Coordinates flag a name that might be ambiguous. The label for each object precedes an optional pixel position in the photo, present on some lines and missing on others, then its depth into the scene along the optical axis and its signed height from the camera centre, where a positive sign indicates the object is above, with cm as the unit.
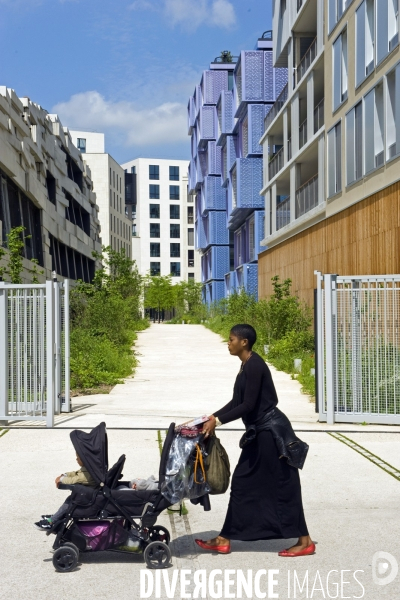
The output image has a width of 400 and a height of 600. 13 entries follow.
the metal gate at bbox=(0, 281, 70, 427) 1220 -56
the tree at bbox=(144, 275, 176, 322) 9262 +198
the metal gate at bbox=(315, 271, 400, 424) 1212 -60
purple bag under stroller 551 -154
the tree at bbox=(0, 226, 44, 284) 1864 +140
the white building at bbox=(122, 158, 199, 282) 11681 +1334
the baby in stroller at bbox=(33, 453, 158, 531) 552 -121
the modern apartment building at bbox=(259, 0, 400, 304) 1923 +521
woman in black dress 555 -123
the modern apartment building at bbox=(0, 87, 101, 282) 3070 +628
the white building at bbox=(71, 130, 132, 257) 8481 +1366
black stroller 545 -139
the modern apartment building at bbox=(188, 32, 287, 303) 4497 +1032
